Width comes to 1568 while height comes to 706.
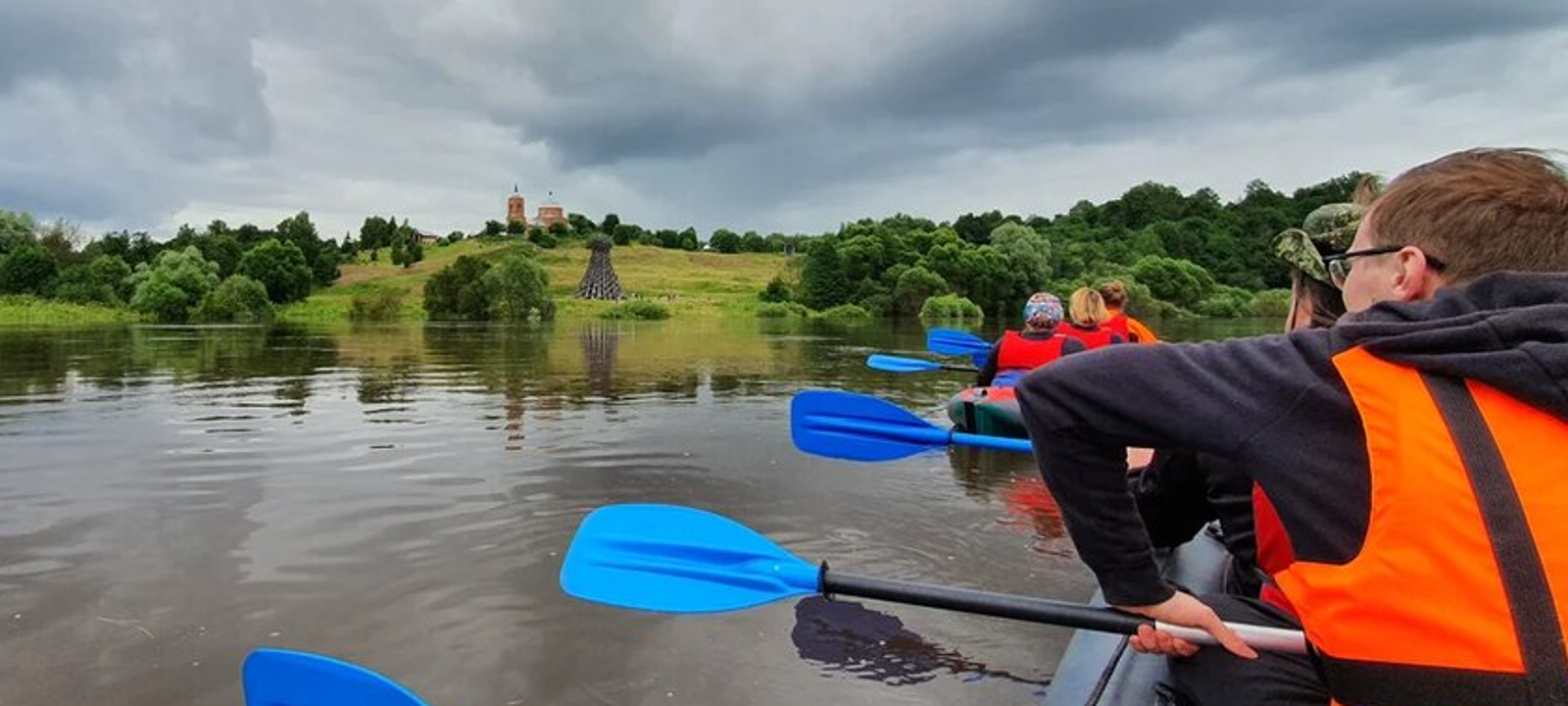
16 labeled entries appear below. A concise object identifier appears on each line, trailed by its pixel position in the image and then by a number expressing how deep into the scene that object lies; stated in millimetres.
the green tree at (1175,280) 66438
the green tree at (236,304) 52969
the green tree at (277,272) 70250
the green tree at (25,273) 61969
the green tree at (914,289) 62938
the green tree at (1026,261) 68875
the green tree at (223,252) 77419
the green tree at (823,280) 68625
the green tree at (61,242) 74688
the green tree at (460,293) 58531
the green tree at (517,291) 56812
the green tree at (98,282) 57500
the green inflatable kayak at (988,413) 7266
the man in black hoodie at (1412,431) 1295
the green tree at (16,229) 77125
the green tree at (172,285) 53125
